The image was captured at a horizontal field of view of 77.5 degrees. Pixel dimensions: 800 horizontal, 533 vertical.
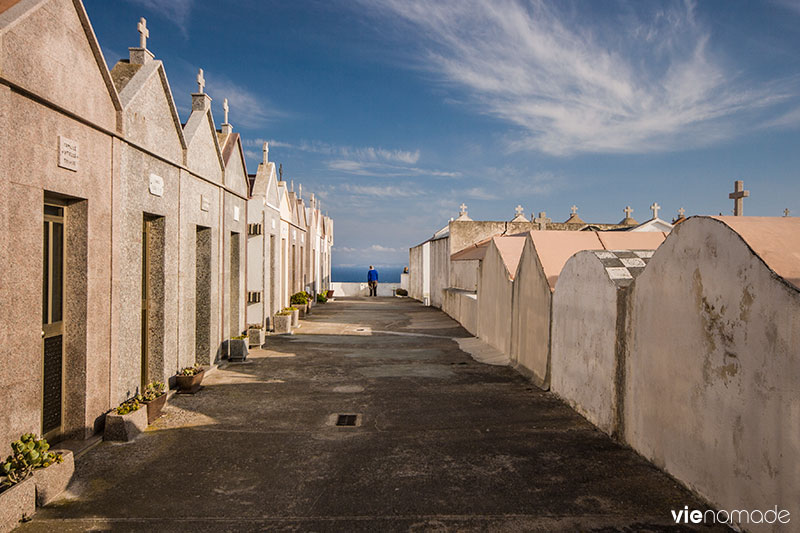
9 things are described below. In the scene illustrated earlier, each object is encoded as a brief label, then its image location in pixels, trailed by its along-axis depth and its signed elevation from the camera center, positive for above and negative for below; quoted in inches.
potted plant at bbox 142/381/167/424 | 251.1 -66.6
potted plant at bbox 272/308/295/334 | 583.8 -63.2
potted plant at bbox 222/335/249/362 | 412.5 -66.1
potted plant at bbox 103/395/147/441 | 222.8 -69.7
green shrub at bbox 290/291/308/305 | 755.4 -45.4
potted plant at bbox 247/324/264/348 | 474.3 -63.8
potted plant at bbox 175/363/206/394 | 307.9 -68.6
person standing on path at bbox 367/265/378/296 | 1335.1 -33.3
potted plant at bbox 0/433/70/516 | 148.8 -66.6
